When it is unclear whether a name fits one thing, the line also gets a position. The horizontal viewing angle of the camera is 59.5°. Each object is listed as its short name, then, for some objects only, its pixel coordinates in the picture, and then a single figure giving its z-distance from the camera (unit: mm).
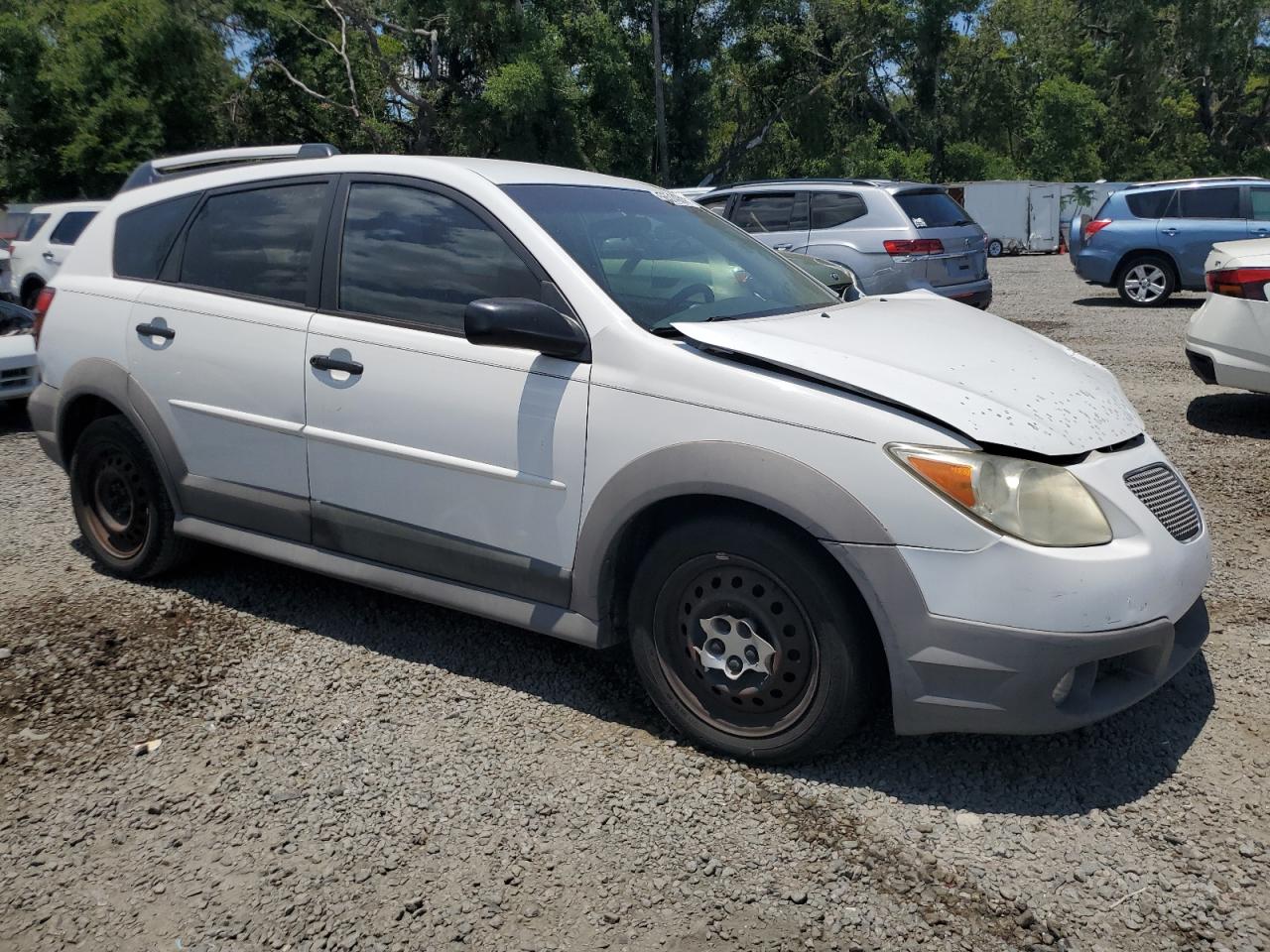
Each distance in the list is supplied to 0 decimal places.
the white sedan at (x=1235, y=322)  6840
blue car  14562
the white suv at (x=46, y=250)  14125
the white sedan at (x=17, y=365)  8742
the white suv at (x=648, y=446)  2916
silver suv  11156
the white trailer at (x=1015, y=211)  31719
